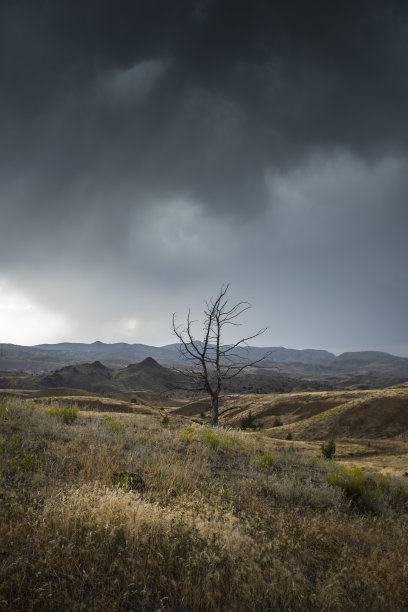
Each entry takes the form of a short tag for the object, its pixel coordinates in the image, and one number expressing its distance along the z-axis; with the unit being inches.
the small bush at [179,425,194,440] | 384.1
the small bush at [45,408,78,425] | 394.8
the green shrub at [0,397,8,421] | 320.9
